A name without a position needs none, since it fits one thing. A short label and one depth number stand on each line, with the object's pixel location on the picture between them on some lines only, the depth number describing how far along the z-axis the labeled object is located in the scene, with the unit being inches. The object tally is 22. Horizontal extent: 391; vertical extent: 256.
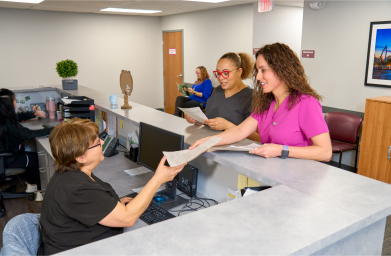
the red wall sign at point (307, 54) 185.9
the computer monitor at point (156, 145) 67.0
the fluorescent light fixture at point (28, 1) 206.9
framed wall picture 149.1
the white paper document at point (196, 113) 83.6
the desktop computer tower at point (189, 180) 75.3
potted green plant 182.4
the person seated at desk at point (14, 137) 125.4
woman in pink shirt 60.0
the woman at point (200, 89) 253.0
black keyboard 65.2
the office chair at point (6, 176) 126.1
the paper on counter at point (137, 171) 92.4
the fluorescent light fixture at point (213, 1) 209.5
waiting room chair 152.7
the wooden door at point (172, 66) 307.3
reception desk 33.7
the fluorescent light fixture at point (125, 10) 257.1
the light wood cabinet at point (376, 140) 140.9
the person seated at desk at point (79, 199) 49.3
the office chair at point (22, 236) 45.5
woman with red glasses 93.0
